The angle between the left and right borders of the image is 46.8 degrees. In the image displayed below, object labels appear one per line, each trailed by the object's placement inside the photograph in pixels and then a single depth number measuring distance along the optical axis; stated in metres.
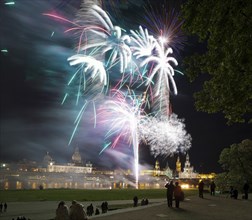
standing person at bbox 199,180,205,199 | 20.92
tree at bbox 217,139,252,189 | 35.51
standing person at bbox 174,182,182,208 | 15.04
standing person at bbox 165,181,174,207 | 15.30
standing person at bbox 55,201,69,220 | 10.67
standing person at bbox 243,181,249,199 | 20.37
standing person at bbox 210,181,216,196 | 23.71
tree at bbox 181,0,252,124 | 10.00
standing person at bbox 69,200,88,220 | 10.49
